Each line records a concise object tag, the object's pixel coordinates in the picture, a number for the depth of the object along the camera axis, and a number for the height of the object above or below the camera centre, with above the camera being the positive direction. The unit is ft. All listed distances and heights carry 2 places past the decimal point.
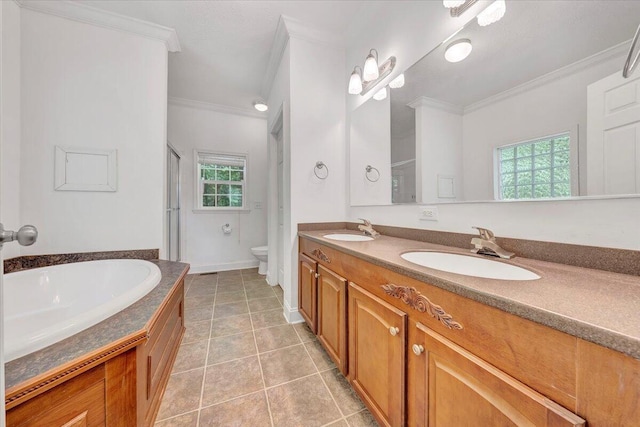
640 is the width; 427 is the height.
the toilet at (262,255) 10.98 -1.81
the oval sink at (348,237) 6.15 -0.57
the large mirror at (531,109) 2.88 +1.50
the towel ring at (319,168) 7.34 +1.36
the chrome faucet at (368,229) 5.95 -0.37
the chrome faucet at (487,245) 3.49 -0.46
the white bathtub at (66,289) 4.50 -1.46
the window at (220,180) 11.94 +1.66
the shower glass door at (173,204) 9.65 +0.41
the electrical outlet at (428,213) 4.86 +0.01
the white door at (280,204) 9.20 +0.37
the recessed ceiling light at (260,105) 11.04 +4.84
